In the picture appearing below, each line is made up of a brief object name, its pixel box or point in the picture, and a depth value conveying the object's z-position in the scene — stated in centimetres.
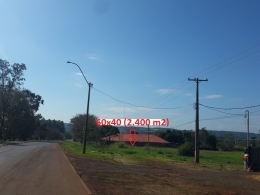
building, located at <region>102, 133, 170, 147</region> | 6194
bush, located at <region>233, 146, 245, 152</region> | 6647
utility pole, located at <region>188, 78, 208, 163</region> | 2344
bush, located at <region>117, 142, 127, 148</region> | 4677
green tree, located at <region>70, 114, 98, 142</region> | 5091
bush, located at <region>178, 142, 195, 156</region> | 3408
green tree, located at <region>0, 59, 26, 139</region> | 5163
